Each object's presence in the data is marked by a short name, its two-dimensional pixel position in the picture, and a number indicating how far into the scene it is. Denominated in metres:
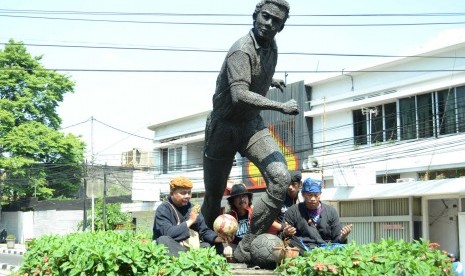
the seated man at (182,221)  6.53
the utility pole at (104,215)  34.14
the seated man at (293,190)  8.02
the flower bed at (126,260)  5.13
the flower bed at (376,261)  4.91
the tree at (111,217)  37.75
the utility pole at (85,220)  36.36
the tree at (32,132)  40.06
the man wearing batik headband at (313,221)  6.94
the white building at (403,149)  21.89
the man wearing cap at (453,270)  5.55
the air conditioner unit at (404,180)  22.16
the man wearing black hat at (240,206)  7.48
